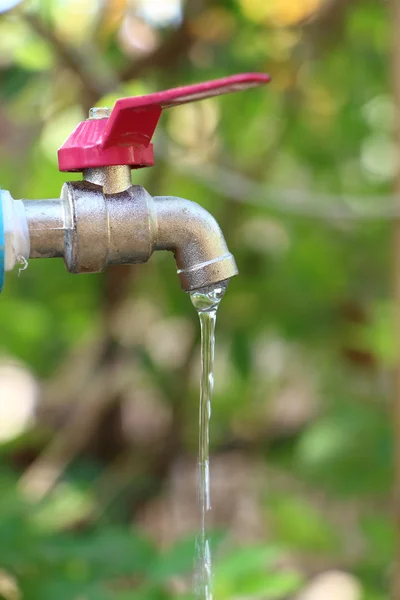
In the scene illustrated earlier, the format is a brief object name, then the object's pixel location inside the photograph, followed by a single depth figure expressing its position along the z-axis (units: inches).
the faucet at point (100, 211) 34.3
